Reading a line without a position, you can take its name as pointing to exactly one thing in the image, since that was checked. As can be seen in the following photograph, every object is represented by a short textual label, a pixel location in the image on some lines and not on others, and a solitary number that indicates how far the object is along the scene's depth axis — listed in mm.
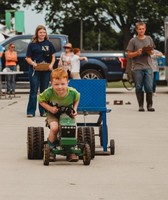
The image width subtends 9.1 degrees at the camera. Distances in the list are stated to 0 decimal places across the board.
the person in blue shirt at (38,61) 19109
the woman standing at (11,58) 30891
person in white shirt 29495
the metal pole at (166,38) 31902
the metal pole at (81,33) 80512
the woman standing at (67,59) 28888
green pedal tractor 11043
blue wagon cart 12211
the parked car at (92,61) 32406
